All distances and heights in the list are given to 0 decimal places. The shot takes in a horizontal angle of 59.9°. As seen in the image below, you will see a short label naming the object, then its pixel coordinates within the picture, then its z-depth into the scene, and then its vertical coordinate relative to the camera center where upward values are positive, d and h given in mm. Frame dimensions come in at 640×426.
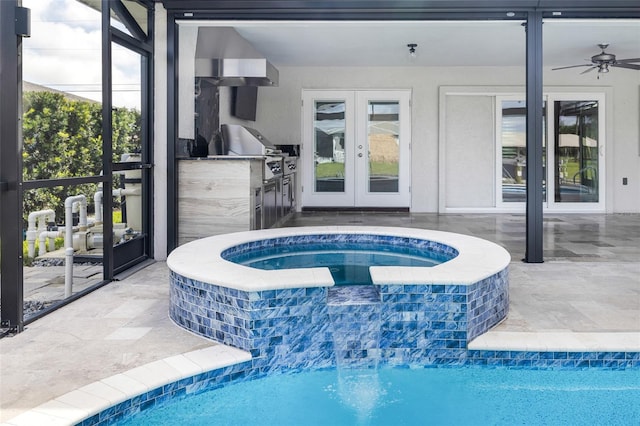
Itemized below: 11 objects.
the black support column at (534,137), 4973 +524
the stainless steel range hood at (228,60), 6273 +1601
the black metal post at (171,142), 5188 +511
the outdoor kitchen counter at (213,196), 5285 +4
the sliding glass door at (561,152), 9656 +746
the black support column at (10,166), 2910 +165
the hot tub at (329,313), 2680 -587
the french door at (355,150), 9719 +815
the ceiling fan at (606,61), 7512 +1836
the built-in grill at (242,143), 6910 +675
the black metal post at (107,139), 4070 +429
